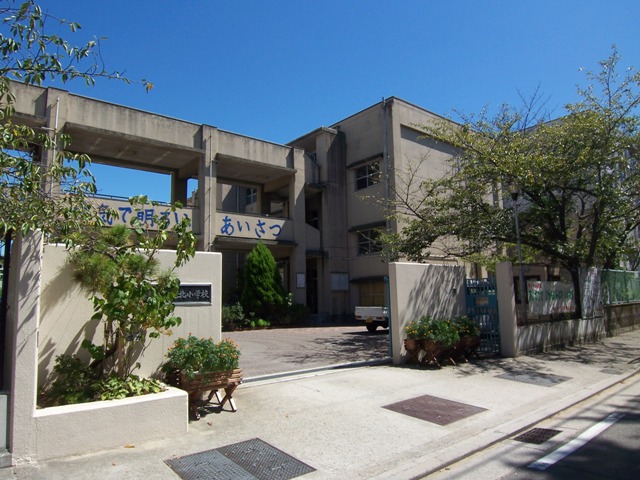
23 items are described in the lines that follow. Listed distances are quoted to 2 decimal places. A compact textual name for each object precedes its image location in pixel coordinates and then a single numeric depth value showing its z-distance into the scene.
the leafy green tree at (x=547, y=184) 12.95
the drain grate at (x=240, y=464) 4.42
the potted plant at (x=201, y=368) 6.02
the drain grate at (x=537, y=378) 8.66
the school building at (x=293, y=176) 20.23
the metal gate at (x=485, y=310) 11.62
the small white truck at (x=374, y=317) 18.15
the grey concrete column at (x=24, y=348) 4.51
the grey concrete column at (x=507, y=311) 11.05
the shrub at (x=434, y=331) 9.73
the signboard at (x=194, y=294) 6.81
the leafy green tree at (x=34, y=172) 4.50
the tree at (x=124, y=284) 5.45
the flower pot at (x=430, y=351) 9.75
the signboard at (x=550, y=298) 12.30
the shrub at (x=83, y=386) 5.25
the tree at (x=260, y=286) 21.80
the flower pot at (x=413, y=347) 10.00
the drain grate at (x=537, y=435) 5.57
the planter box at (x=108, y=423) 4.65
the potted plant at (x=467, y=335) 10.37
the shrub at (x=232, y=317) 20.14
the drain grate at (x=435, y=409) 6.35
